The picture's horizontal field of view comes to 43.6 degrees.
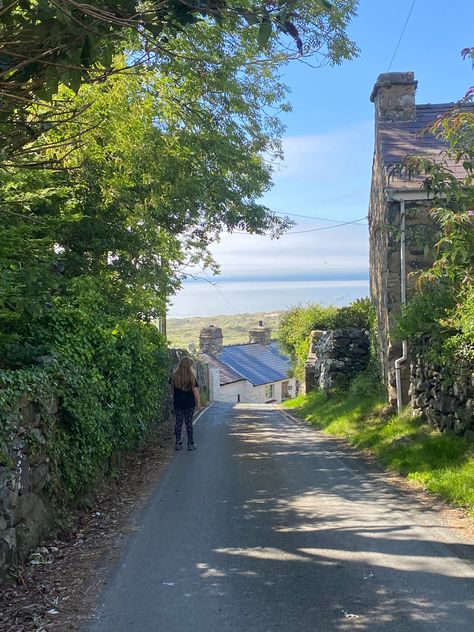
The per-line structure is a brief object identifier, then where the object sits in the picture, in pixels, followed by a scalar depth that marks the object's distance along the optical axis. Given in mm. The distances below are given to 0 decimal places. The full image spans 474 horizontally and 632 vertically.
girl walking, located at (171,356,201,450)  11320
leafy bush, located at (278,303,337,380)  24172
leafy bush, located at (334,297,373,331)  18484
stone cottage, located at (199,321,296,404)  41875
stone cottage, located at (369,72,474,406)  11922
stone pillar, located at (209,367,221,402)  34212
